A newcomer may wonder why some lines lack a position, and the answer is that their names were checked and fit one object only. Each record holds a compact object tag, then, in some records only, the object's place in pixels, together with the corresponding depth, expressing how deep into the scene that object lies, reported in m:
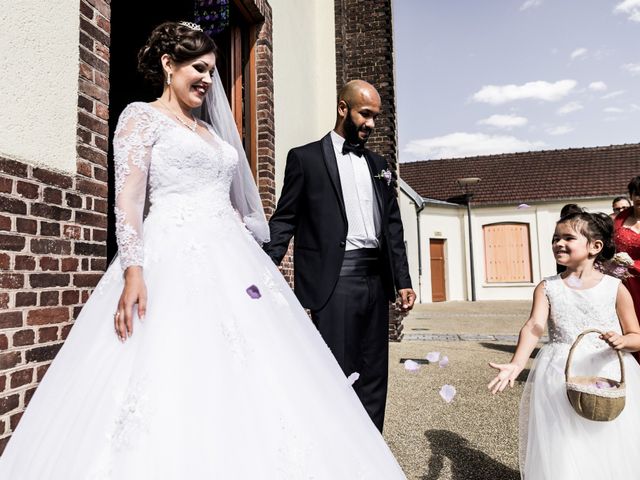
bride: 1.66
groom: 2.91
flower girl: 2.33
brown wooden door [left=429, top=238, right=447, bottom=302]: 20.94
